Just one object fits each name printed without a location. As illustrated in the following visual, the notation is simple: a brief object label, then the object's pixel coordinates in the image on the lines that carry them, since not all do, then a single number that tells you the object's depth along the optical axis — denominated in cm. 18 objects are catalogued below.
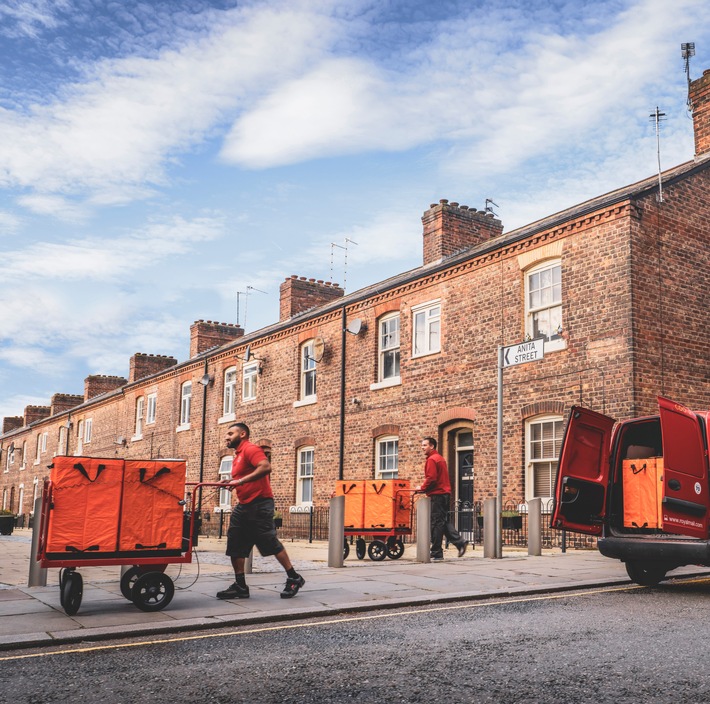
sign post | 1255
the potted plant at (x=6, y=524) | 2861
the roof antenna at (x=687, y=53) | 1891
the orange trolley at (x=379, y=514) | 1360
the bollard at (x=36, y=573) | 945
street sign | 1248
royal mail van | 869
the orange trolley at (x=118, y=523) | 749
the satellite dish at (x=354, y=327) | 2208
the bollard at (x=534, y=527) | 1360
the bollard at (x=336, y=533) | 1173
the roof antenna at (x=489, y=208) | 2406
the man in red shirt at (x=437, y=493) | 1328
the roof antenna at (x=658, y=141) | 1638
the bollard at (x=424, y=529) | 1249
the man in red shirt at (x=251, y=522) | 833
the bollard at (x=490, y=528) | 1323
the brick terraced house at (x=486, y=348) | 1585
